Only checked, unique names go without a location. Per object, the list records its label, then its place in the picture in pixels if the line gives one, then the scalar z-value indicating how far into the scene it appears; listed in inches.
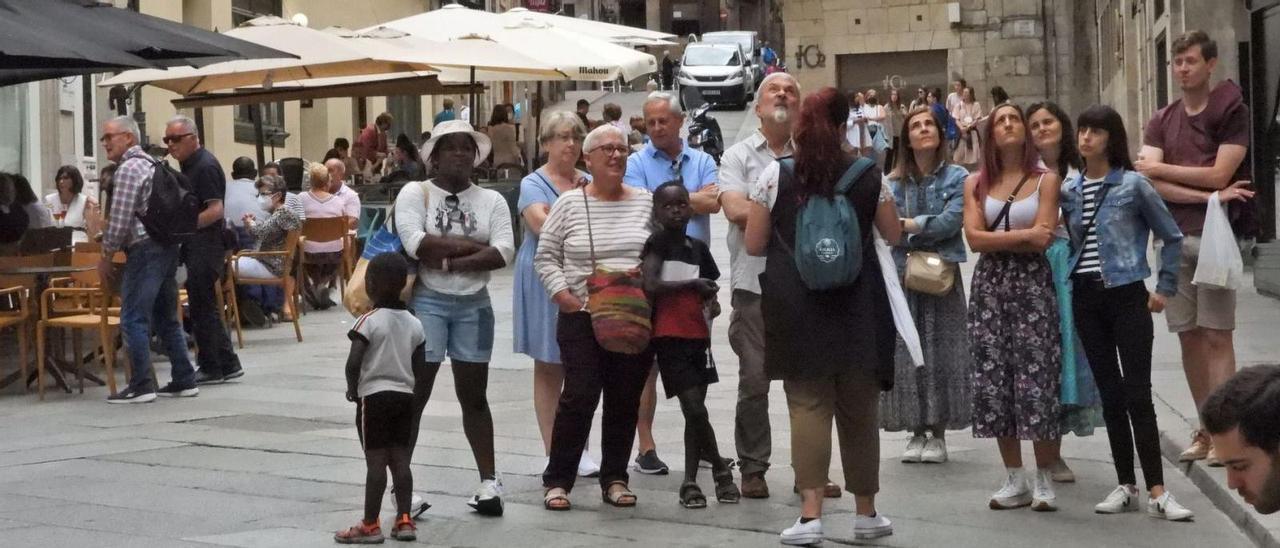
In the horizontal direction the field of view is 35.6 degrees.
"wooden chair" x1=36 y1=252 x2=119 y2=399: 486.9
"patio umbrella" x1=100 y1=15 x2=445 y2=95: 659.4
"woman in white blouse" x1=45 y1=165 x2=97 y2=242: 666.2
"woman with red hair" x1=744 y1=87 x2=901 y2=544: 285.1
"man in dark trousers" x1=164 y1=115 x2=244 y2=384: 505.0
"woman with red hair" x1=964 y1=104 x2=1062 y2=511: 314.8
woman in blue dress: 341.7
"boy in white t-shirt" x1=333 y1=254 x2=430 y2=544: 291.4
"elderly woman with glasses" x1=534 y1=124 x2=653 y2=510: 318.7
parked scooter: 1342.3
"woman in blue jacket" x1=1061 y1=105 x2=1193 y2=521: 309.9
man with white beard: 317.4
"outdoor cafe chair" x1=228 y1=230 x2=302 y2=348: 612.1
